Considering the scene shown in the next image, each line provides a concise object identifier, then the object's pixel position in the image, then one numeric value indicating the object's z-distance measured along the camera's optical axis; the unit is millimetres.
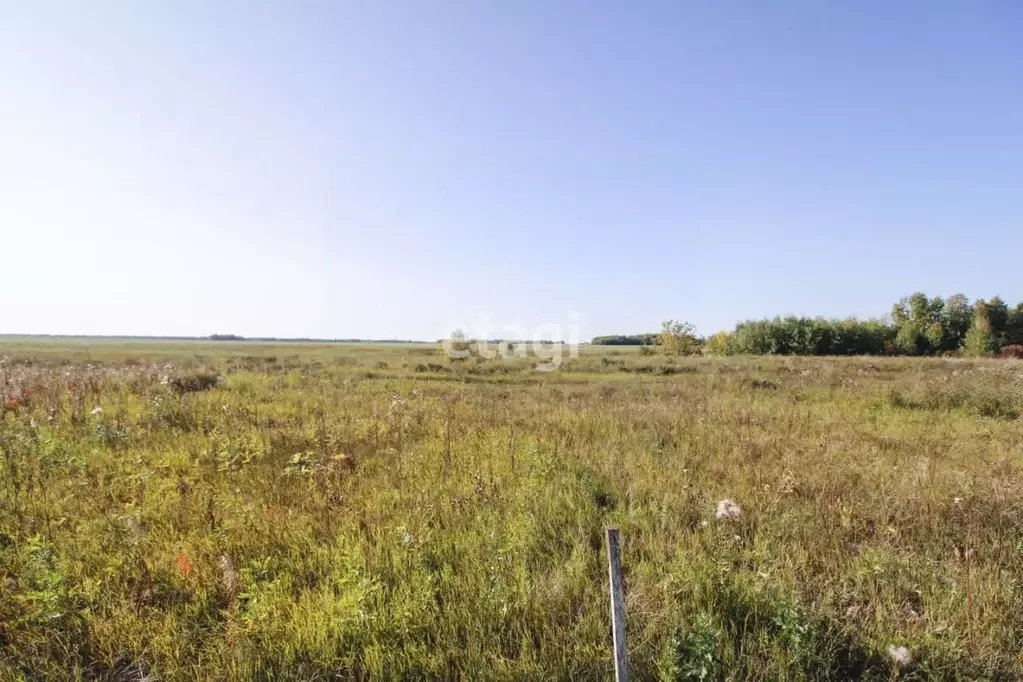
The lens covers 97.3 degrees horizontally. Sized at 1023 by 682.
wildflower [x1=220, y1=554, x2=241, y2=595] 3387
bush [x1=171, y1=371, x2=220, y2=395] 11702
